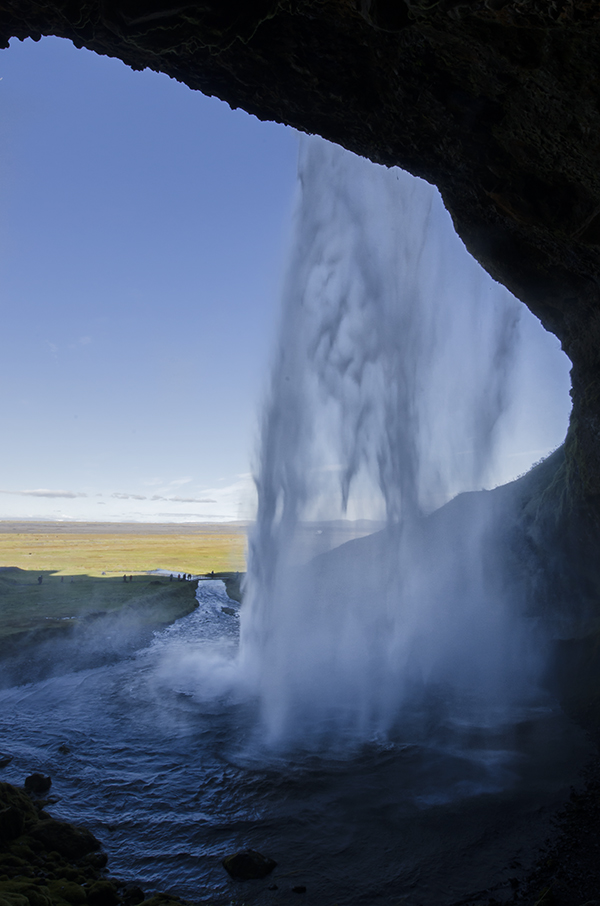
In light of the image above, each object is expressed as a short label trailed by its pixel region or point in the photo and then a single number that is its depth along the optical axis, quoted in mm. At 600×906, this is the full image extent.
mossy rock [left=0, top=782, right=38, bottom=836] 9391
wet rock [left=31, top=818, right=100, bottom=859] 8930
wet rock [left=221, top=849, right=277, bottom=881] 8797
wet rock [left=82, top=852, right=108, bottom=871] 8773
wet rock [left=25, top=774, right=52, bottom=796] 11602
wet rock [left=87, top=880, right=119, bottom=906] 7465
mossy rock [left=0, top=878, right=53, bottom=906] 6453
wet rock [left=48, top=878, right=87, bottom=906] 7264
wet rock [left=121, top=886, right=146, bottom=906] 7660
